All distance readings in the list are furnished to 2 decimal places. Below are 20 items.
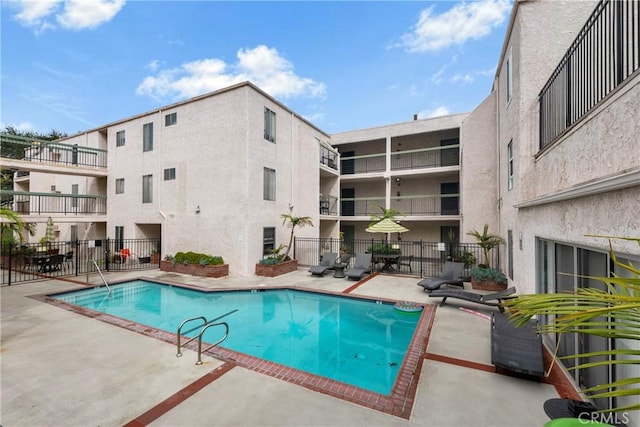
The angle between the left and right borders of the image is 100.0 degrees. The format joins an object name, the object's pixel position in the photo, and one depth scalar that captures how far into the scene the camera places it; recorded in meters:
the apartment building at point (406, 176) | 19.17
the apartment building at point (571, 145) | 3.22
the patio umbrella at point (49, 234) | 18.32
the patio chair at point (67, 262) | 15.86
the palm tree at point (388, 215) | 14.81
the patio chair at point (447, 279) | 9.85
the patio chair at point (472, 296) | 7.36
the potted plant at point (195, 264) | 13.06
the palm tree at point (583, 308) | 1.12
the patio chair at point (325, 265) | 13.32
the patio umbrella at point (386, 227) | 13.05
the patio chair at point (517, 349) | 4.41
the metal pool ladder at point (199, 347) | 5.12
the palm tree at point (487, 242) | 12.16
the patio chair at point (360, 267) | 12.28
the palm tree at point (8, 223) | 7.99
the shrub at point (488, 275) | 10.23
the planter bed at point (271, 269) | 13.22
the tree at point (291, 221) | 14.56
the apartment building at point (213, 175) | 13.30
